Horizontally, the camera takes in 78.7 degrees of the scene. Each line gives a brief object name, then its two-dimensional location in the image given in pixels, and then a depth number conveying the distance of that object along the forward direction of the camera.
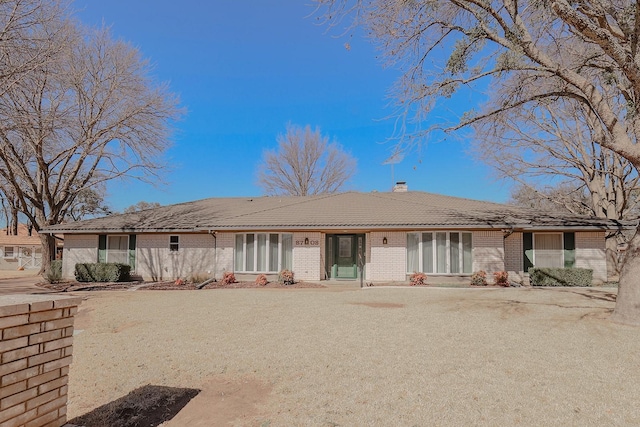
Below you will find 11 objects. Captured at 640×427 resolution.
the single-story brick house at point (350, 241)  16.17
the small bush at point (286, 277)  16.25
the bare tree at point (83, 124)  17.39
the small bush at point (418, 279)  15.69
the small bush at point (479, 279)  15.31
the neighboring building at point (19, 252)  35.38
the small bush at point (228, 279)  16.72
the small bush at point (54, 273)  18.05
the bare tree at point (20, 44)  10.88
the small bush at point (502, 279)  15.32
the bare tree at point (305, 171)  36.59
